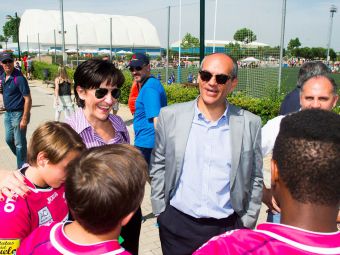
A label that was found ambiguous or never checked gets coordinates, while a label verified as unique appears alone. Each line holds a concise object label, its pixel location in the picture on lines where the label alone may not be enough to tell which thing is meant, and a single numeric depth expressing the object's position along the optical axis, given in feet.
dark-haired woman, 8.21
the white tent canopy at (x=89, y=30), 232.16
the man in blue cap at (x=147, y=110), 12.28
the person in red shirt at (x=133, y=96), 16.79
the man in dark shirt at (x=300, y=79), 10.19
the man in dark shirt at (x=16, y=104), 19.69
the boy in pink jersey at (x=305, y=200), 3.35
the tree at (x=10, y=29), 272.17
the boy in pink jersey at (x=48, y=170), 5.75
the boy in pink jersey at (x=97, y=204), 4.18
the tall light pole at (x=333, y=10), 106.57
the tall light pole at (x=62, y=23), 58.16
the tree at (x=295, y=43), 229.04
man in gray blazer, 7.82
